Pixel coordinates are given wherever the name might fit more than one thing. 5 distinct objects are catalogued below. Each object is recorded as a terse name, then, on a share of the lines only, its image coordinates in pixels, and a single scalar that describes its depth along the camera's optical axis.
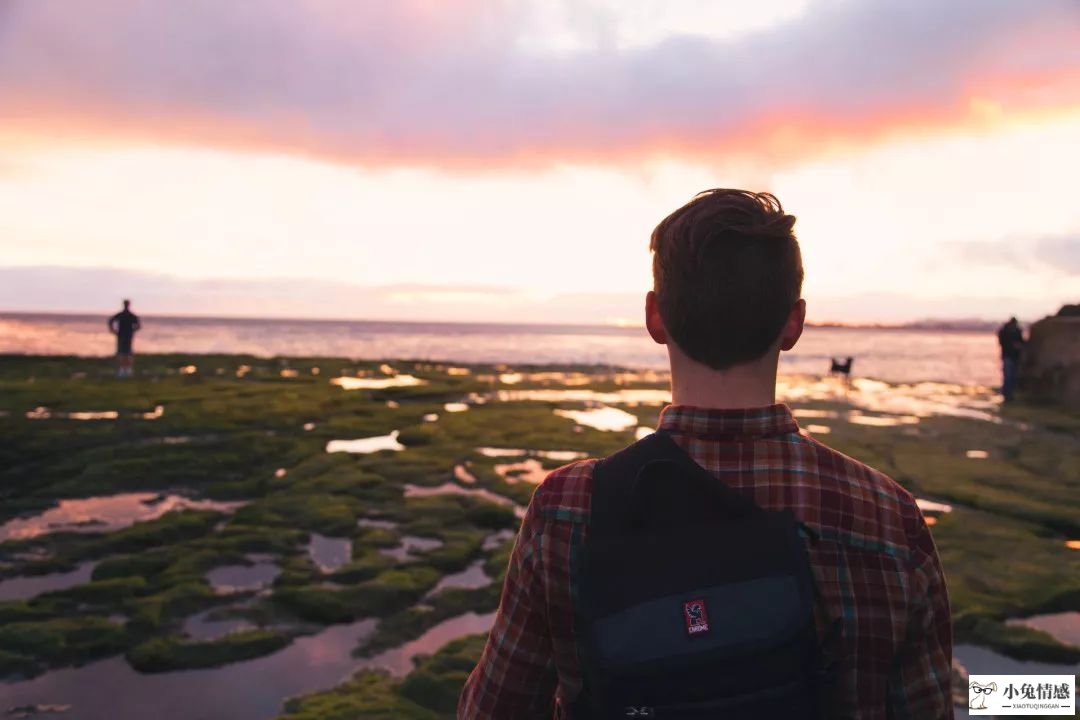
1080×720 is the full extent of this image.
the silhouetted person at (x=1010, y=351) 23.62
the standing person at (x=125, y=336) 25.47
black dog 28.94
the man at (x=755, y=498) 1.83
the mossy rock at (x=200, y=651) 5.95
